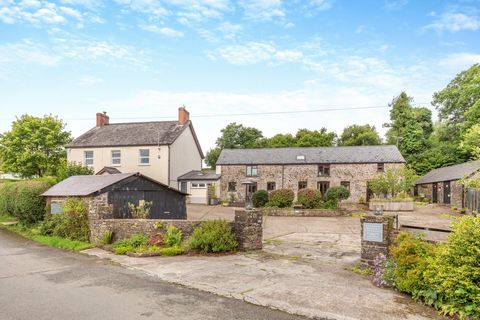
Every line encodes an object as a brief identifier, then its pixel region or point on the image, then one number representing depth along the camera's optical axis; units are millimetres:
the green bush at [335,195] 28891
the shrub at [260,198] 30797
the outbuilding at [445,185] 30109
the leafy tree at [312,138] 57875
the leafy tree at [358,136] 60844
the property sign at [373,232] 9394
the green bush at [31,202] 17328
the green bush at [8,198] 19203
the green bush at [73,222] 14477
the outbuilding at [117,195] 14492
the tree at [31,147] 35938
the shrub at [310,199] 28078
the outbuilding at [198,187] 34531
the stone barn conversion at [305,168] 36375
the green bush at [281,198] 29469
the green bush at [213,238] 11773
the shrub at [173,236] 12586
